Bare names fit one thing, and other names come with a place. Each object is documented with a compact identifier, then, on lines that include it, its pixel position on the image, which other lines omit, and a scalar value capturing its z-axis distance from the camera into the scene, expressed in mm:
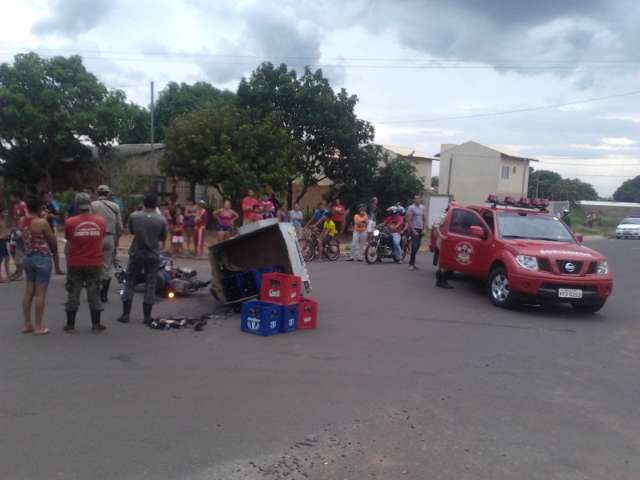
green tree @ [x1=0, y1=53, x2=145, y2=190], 25109
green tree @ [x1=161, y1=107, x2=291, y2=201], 23516
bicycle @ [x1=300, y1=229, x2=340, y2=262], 17594
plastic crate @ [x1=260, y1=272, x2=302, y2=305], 8555
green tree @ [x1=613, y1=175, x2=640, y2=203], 103012
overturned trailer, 9734
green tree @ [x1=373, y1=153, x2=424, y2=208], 28359
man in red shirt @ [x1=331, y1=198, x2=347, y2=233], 20312
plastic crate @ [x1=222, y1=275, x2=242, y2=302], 10062
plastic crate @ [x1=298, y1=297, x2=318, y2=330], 8688
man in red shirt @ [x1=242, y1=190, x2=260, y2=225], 18438
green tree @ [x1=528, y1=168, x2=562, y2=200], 73938
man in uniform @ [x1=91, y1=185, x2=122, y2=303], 9992
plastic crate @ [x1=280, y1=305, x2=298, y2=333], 8469
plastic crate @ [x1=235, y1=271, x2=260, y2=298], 9884
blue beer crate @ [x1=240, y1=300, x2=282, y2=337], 8297
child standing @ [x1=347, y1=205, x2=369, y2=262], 17734
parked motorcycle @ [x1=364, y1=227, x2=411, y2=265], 17047
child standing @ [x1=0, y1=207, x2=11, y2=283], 11641
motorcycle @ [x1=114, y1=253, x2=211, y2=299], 10680
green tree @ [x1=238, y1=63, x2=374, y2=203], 26578
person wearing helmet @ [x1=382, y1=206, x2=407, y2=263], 17156
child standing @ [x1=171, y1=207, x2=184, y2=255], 16906
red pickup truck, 10375
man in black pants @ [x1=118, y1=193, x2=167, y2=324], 8516
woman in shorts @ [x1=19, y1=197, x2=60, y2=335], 7676
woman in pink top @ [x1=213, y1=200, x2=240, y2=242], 16938
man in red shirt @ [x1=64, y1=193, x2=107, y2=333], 7883
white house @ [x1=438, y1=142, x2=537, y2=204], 50125
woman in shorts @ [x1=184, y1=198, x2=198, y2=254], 17297
